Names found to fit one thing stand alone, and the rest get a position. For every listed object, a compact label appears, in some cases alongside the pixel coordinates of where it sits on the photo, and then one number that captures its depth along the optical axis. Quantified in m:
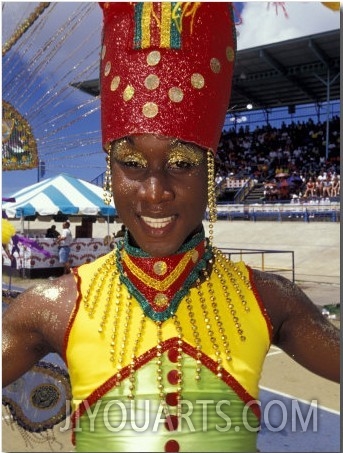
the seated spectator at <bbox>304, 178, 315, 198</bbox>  19.91
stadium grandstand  20.42
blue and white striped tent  11.22
